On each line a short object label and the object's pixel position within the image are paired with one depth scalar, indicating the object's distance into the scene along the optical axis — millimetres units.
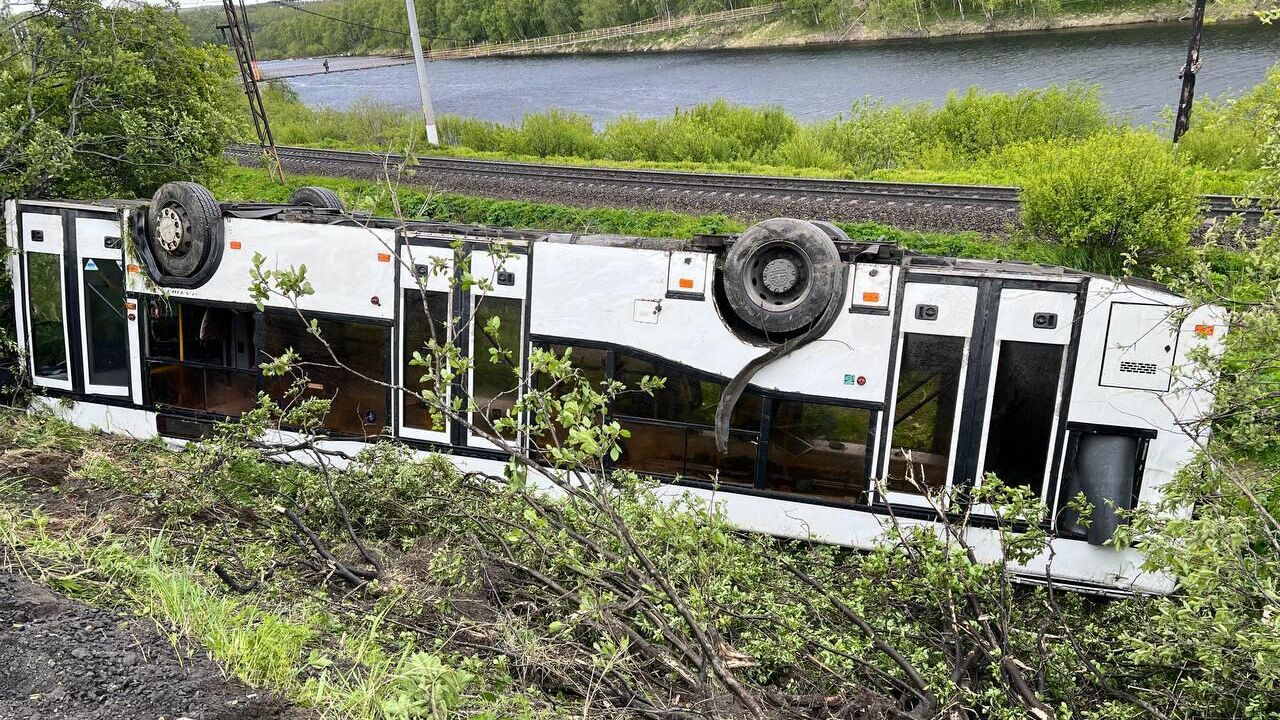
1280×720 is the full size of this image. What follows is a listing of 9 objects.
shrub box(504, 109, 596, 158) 27609
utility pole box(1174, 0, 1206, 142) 16734
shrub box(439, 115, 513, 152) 29781
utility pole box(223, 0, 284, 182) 21953
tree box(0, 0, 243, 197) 11578
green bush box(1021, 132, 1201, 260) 12281
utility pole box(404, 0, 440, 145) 28188
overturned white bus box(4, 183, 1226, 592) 6395
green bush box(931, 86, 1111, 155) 23234
